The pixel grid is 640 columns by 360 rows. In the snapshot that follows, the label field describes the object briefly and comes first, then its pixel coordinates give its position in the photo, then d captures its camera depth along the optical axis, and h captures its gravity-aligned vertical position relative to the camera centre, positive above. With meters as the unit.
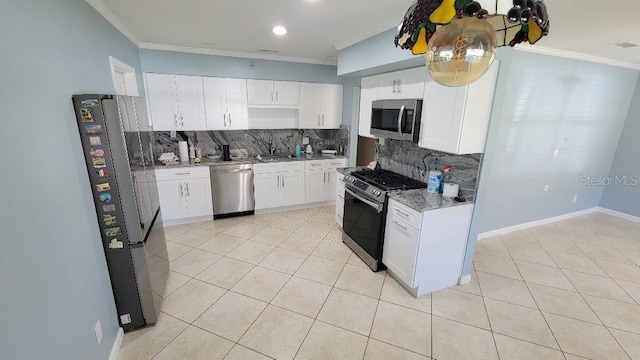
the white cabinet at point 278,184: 4.26 -1.06
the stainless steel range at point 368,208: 2.77 -0.96
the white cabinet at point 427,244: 2.38 -1.13
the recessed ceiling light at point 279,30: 2.75 +0.91
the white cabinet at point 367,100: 3.30 +0.25
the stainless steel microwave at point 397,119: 2.62 +0.02
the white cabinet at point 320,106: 4.52 +0.23
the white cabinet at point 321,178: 4.55 -1.01
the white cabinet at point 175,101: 3.71 +0.21
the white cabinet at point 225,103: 4.00 +0.21
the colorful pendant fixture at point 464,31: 0.85 +0.35
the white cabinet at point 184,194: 3.77 -1.11
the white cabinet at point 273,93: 4.21 +0.40
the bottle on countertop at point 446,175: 2.73 -0.55
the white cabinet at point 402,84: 2.60 +0.38
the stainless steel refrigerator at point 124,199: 1.68 -0.59
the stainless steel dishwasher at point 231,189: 4.02 -1.09
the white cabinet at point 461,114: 2.21 +0.07
